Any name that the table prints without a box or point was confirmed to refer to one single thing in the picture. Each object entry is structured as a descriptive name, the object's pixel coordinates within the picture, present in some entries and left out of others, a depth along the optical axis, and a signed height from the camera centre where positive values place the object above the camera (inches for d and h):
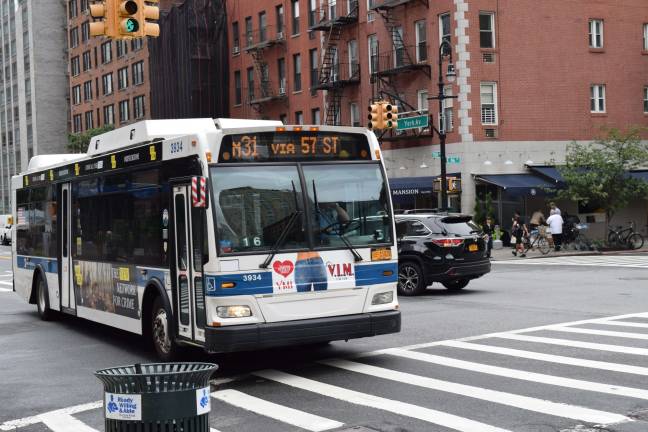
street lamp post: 1282.0 +110.3
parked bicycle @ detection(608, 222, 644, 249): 1385.3 -37.3
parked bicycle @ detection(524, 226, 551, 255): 1350.9 -37.3
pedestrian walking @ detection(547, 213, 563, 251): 1333.7 -14.1
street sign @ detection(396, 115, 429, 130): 1170.6 +129.5
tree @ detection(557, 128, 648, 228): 1362.0 +58.8
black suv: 768.3 -26.6
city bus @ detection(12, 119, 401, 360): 389.7 -4.7
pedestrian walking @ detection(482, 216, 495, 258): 1419.4 -13.2
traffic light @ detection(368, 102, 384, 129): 1075.3 +126.8
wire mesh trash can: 193.6 -36.4
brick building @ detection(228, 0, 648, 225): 1584.6 +254.6
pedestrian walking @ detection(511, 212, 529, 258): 1327.5 -23.9
